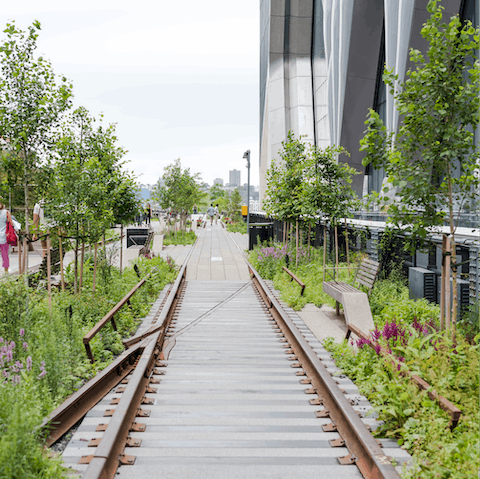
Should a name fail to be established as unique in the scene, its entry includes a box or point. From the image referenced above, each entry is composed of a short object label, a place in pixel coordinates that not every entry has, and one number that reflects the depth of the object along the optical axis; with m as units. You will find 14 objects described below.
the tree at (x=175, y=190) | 28.91
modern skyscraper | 17.11
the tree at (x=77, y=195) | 7.79
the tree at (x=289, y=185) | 13.85
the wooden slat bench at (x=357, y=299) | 7.23
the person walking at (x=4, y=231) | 9.32
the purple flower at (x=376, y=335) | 5.70
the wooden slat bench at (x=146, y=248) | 16.50
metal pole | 29.83
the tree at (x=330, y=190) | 10.52
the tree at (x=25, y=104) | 7.15
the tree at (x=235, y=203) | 56.33
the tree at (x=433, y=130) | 4.88
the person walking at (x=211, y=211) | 52.62
